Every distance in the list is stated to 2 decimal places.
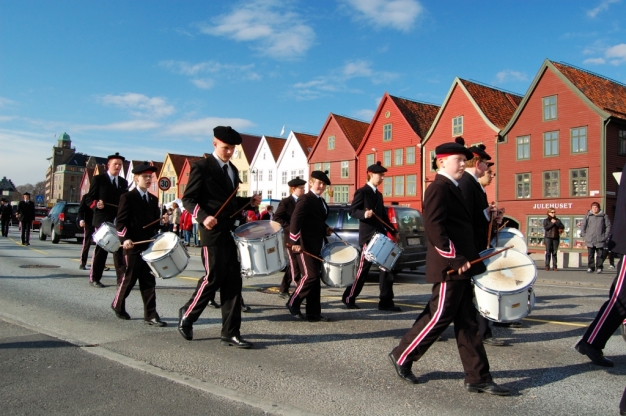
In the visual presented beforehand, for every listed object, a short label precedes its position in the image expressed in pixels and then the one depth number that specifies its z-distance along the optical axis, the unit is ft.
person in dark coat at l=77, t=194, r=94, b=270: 36.50
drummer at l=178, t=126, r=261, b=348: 18.94
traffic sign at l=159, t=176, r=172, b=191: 73.31
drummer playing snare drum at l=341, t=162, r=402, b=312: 26.76
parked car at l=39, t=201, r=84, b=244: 78.23
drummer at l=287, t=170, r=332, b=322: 24.16
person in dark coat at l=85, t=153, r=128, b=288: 32.02
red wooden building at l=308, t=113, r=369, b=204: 164.96
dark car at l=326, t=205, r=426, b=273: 40.63
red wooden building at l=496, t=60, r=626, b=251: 103.19
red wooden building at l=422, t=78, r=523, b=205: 126.21
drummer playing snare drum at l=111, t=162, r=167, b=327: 22.82
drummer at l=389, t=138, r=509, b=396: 14.43
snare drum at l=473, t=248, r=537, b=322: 14.79
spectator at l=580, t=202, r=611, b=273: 54.24
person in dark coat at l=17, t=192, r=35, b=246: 69.05
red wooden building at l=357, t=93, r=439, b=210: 144.97
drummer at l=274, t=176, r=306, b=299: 30.99
